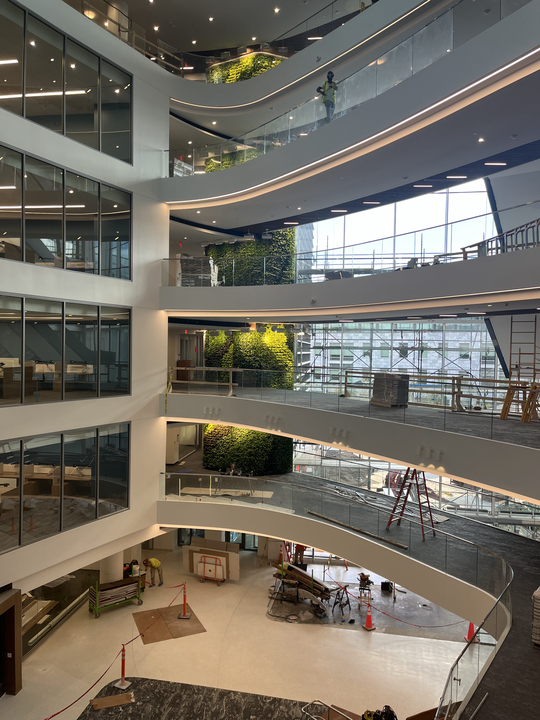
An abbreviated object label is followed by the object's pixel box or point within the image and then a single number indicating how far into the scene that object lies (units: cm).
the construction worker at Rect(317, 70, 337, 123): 1135
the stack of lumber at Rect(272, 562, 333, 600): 1459
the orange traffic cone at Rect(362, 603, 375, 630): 1350
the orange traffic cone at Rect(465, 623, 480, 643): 1253
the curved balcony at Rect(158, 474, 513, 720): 707
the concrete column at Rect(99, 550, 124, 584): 1435
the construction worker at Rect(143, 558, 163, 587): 1541
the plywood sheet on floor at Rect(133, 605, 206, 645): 1277
